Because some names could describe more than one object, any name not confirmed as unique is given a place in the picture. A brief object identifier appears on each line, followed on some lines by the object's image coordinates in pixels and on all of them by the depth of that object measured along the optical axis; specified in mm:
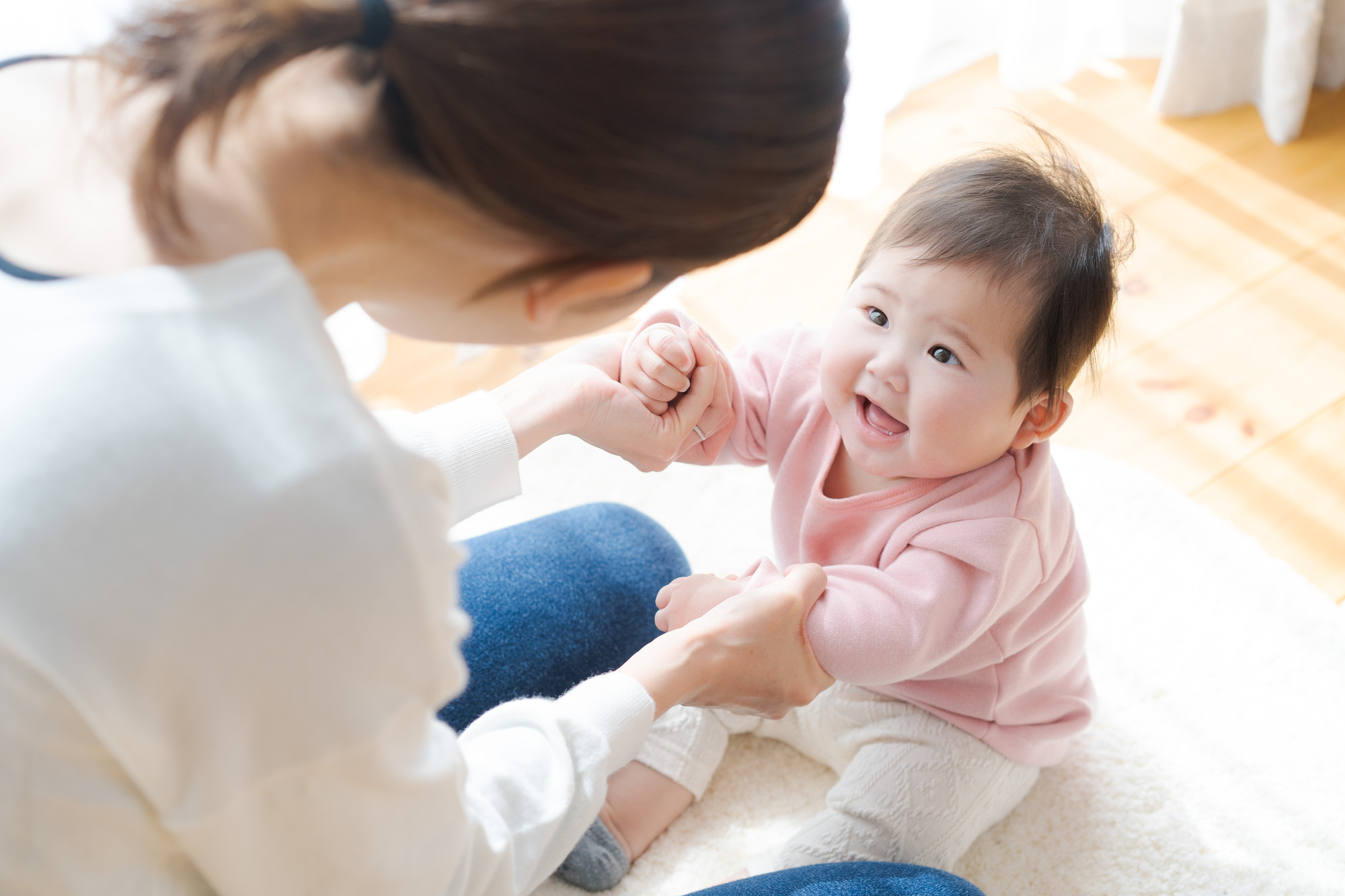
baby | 913
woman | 499
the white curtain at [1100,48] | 1863
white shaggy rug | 1131
